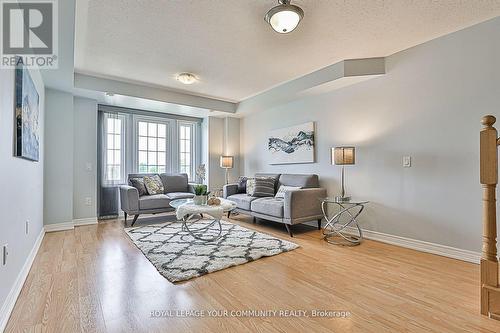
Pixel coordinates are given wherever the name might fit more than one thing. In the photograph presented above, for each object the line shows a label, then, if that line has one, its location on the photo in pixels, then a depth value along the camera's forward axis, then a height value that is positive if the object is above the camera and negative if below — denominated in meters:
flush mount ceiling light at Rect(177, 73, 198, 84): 3.87 +1.38
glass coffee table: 3.02 -0.52
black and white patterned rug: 2.44 -0.96
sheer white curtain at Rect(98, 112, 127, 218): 4.75 +0.14
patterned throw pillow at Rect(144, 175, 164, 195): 4.65 -0.33
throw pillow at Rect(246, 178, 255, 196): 4.61 -0.35
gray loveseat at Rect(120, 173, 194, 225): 4.18 -0.56
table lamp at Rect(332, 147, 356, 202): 3.41 +0.14
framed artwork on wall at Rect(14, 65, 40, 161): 2.03 +0.48
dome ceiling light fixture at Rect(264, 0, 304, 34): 2.14 +1.31
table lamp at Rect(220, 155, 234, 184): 5.52 +0.13
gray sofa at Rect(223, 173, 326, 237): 3.59 -0.57
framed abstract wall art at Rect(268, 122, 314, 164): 4.37 +0.41
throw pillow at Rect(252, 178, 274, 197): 4.48 -0.38
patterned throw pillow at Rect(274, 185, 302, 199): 4.17 -0.38
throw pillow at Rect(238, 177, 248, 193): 5.05 -0.36
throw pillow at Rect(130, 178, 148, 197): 4.57 -0.33
